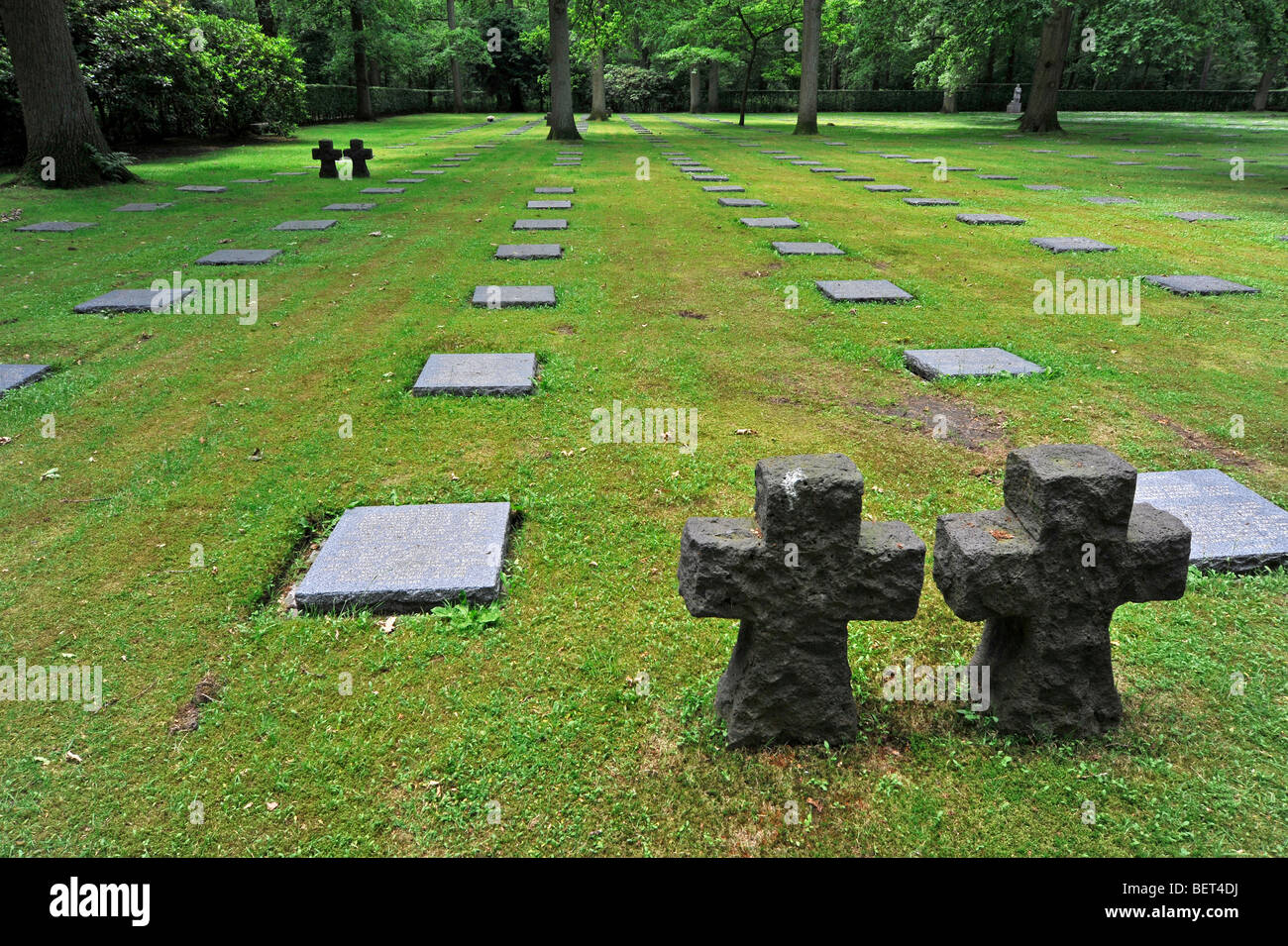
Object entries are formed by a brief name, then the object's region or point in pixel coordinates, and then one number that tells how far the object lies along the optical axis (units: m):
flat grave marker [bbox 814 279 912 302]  7.07
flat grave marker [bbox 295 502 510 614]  2.97
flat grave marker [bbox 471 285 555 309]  6.93
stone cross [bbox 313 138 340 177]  15.15
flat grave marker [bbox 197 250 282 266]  8.33
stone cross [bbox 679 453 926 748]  2.05
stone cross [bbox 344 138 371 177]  15.36
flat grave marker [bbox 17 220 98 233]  9.92
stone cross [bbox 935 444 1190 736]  2.04
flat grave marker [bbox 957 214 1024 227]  10.59
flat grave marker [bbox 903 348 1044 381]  5.29
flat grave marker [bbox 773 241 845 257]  8.85
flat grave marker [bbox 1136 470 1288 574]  3.14
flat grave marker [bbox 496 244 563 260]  8.69
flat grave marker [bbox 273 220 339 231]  10.26
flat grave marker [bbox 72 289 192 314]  6.70
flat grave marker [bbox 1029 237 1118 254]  8.87
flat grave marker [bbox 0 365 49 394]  5.05
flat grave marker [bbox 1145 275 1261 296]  7.21
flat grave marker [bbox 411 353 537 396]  5.04
